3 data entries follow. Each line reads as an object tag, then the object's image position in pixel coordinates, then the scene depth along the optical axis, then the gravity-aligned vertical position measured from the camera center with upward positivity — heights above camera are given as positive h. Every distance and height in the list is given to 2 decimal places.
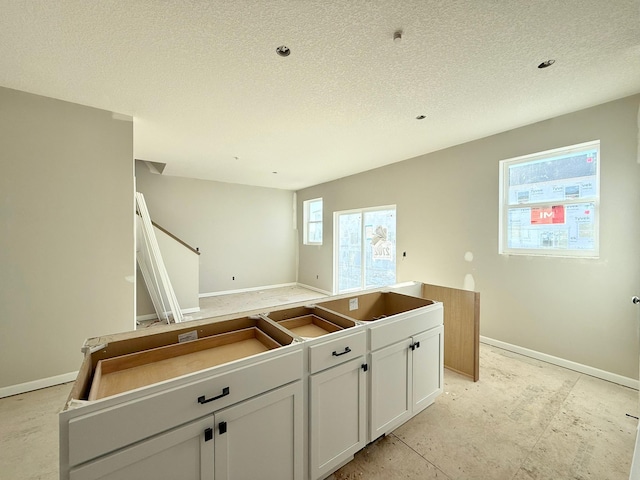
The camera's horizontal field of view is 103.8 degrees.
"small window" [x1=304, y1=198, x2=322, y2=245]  6.44 +0.40
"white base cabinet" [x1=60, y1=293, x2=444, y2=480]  0.83 -0.70
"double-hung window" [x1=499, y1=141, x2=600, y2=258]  2.55 +0.37
